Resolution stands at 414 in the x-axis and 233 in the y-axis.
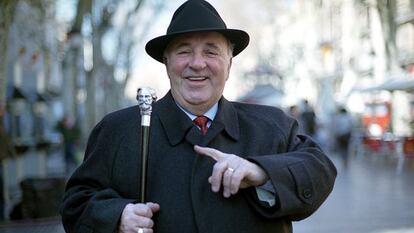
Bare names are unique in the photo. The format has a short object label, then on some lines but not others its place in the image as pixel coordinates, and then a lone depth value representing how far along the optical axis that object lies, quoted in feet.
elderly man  6.93
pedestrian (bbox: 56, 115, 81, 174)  54.90
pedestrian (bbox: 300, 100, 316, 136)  64.23
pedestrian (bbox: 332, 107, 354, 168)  52.65
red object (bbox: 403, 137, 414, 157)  50.21
